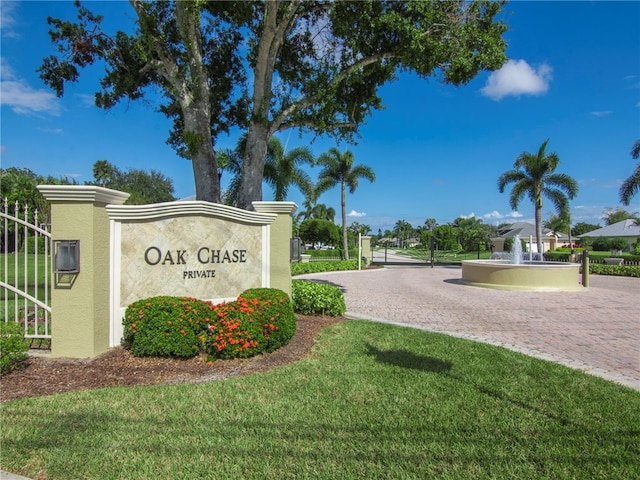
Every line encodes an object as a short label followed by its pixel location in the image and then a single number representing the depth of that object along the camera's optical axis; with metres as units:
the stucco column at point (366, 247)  27.18
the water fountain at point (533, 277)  13.58
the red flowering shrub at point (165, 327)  4.93
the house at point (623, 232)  52.00
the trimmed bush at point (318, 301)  8.10
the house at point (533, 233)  56.36
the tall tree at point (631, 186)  20.59
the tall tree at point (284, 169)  23.41
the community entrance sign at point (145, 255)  5.02
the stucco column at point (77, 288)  4.98
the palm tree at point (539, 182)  23.34
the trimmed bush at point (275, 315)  5.36
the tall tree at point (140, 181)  39.94
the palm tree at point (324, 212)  74.06
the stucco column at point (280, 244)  7.14
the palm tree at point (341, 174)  27.67
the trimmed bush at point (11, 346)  4.39
